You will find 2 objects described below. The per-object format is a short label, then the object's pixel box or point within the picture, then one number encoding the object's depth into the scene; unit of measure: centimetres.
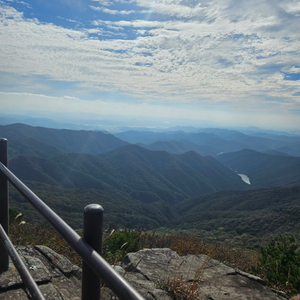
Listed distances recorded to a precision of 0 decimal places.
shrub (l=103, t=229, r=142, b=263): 564
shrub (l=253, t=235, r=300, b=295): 371
